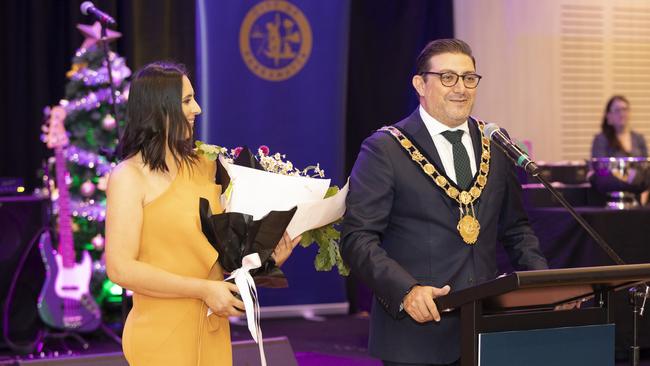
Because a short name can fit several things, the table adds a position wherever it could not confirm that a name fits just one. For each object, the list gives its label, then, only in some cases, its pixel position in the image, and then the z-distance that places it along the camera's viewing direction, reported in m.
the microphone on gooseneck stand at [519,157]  4.38
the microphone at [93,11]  8.98
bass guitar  10.44
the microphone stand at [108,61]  9.07
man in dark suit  4.69
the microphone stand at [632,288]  4.38
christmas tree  10.85
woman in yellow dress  4.41
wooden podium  3.74
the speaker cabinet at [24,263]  10.51
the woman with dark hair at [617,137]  12.60
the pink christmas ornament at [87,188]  10.86
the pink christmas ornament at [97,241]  10.85
